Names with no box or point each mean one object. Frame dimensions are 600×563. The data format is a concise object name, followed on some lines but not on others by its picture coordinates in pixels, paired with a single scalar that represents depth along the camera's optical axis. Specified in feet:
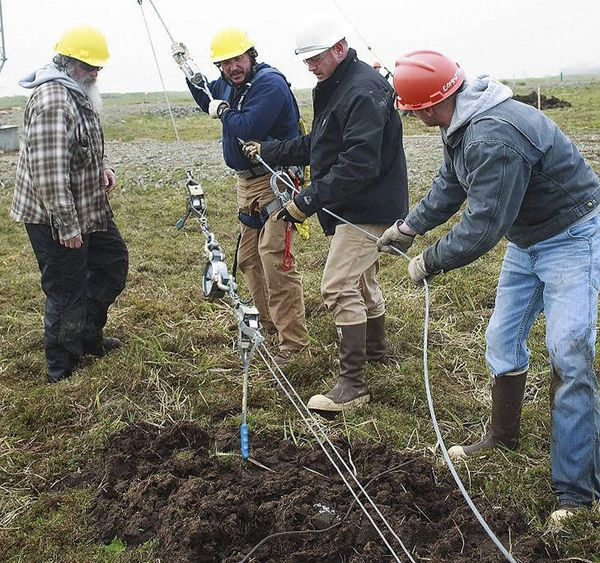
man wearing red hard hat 11.46
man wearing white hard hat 15.52
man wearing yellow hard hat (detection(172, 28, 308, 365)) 18.10
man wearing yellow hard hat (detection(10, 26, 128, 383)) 16.71
